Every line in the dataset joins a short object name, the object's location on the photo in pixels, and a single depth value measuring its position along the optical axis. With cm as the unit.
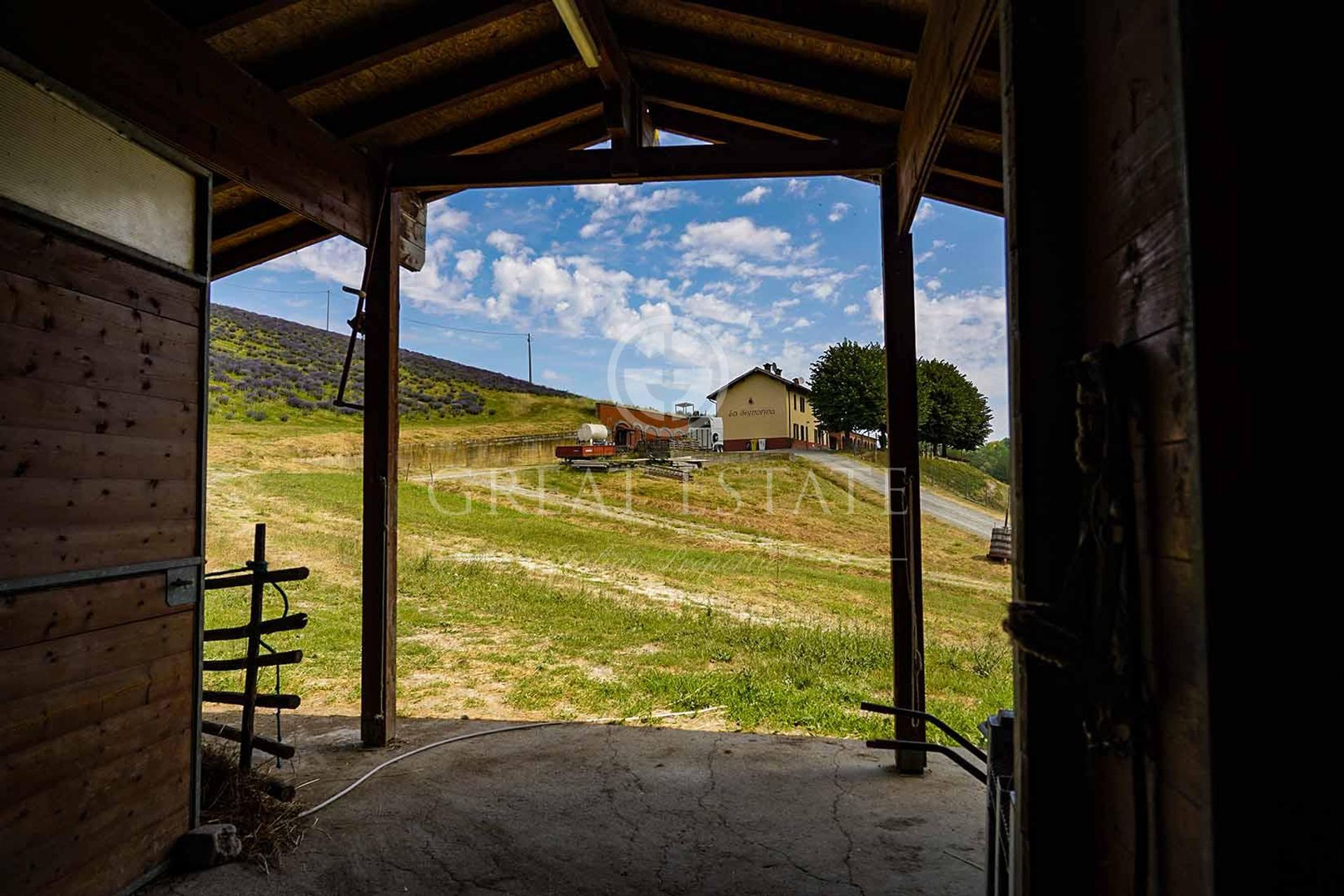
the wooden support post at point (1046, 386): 142
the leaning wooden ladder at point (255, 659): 363
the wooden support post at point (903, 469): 392
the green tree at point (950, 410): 2914
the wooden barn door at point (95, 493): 226
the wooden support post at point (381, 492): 420
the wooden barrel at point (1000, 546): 1346
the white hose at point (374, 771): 337
